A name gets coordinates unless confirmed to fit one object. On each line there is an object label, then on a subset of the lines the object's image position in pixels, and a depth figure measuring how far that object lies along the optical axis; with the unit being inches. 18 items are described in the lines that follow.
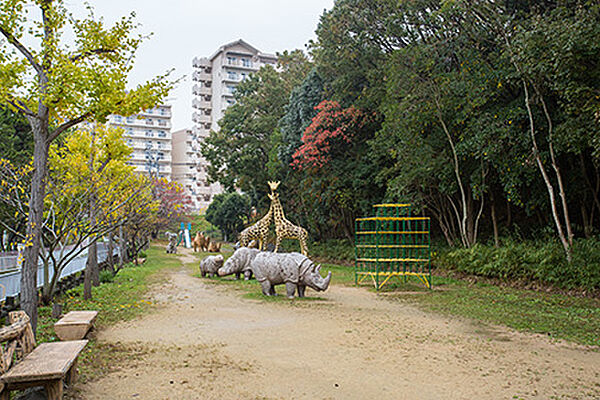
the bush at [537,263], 466.9
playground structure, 562.0
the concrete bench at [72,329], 268.1
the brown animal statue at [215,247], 1400.7
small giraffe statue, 892.7
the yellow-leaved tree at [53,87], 259.0
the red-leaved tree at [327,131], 848.9
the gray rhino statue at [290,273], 466.0
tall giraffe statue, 904.9
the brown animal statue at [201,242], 1514.5
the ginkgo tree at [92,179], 398.2
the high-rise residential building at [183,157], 2987.5
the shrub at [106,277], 622.2
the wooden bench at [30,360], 159.8
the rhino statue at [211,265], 708.7
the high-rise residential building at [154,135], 2906.0
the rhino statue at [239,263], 672.4
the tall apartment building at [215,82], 2583.7
